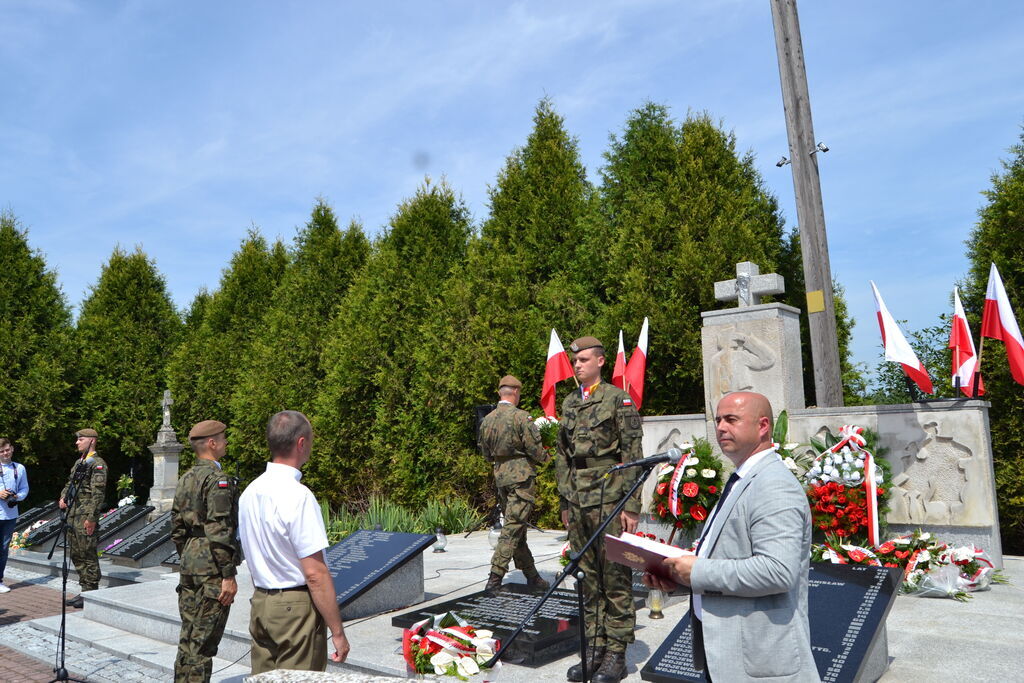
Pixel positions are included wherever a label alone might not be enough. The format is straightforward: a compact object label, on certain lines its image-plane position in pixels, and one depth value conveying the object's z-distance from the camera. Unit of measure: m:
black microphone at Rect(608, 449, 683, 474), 3.27
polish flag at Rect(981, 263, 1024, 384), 7.68
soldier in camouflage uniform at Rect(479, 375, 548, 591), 6.74
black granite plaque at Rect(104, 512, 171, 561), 10.41
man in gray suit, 2.36
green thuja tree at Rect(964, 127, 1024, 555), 9.48
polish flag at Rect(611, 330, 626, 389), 10.04
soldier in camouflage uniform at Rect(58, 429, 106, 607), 9.01
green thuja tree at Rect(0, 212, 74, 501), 19.34
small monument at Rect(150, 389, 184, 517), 16.69
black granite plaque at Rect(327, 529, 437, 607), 6.39
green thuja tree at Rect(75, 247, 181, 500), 21.44
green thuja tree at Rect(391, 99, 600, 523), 13.15
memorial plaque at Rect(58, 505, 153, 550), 12.12
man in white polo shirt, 3.24
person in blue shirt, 9.74
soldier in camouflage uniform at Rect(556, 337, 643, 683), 4.60
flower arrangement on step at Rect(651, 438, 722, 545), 7.25
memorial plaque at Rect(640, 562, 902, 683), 3.90
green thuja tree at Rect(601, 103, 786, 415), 11.85
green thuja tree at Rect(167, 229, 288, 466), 21.38
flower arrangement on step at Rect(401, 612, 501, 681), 4.64
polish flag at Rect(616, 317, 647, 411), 9.77
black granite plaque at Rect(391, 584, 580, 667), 5.00
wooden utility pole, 9.33
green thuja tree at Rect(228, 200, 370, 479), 18.05
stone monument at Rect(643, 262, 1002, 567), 7.10
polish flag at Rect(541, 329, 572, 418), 10.88
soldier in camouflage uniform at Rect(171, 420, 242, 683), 4.52
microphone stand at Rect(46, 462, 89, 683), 5.73
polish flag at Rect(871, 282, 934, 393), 7.72
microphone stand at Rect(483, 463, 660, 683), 3.17
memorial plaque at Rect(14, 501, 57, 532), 14.25
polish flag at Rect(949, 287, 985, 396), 7.65
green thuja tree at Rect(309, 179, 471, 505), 15.03
